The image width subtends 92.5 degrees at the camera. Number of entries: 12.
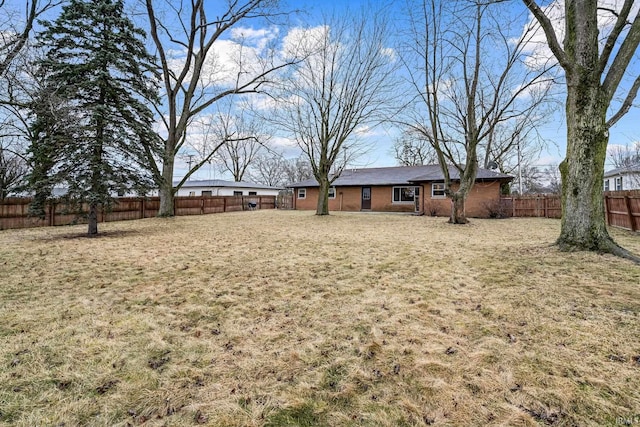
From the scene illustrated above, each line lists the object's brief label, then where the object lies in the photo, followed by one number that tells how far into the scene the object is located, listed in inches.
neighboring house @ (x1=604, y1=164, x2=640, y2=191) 979.9
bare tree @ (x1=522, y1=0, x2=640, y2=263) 214.8
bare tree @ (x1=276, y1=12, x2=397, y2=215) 603.5
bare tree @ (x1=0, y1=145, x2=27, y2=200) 549.0
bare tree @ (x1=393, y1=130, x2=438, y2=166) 1334.9
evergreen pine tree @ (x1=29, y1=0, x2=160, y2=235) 313.6
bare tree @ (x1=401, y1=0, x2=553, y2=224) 444.5
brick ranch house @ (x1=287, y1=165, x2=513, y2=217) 731.4
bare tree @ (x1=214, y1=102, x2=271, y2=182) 1253.7
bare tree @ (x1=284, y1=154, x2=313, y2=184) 2046.0
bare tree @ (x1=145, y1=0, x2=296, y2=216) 602.0
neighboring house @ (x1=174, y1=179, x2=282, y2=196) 1342.3
